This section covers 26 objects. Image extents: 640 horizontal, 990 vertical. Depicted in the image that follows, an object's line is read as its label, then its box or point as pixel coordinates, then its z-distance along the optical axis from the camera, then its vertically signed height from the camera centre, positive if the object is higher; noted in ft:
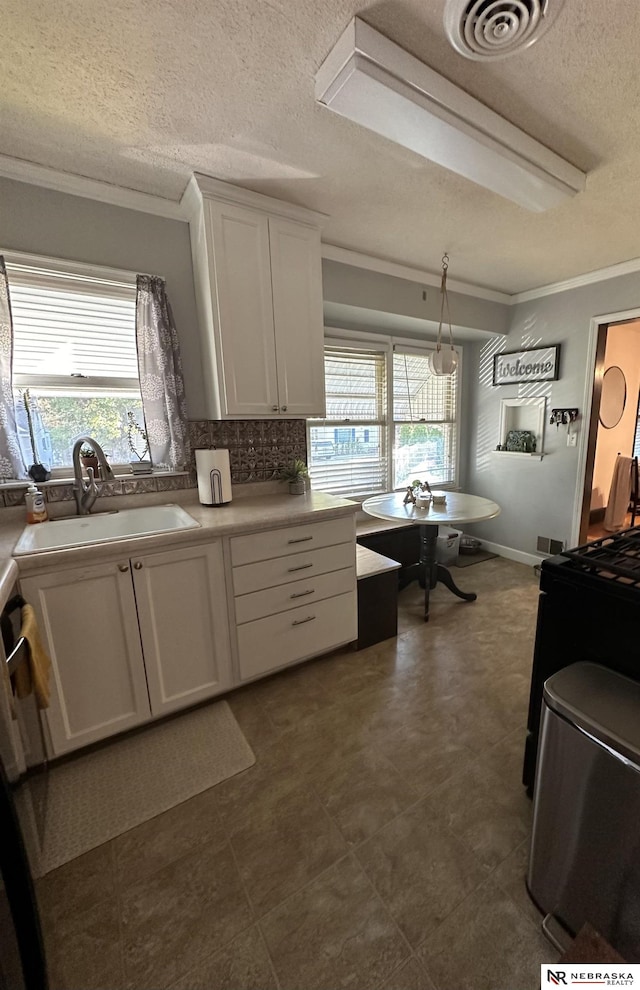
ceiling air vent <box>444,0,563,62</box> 3.30 +3.66
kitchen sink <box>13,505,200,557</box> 5.25 -1.39
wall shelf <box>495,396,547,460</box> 11.23 +0.22
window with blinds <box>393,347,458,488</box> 11.68 +0.18
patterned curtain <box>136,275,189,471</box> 6.52 +1.02
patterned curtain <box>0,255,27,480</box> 5.46 +0.50
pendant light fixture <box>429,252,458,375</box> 7.89 +1.36
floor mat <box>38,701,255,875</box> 4.31 -4.45
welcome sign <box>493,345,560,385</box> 10.69 +1.74
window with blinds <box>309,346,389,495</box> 10.28 +0.04
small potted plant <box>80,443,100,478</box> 6.04 -0.36
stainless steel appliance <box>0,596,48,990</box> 2.42 -3.06
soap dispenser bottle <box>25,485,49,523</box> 5.65 -1.00
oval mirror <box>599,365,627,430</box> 14.62 +0.96
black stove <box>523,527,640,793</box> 3.34 -1.78
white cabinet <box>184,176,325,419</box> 6.13 +2.32
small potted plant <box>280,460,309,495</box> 7.70 -0.94
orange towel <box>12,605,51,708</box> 3.65 -2.27
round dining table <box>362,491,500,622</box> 7.91 -1.90
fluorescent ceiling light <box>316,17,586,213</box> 3.76 +3.55
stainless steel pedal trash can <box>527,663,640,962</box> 2.72 -3.01
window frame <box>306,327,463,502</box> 10.05 +2.38
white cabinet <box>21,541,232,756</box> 4.74 -2.78
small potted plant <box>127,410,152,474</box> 6.84 -0.10
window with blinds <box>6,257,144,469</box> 5.94 +1.36
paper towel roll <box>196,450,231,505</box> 6.55 -0.76
